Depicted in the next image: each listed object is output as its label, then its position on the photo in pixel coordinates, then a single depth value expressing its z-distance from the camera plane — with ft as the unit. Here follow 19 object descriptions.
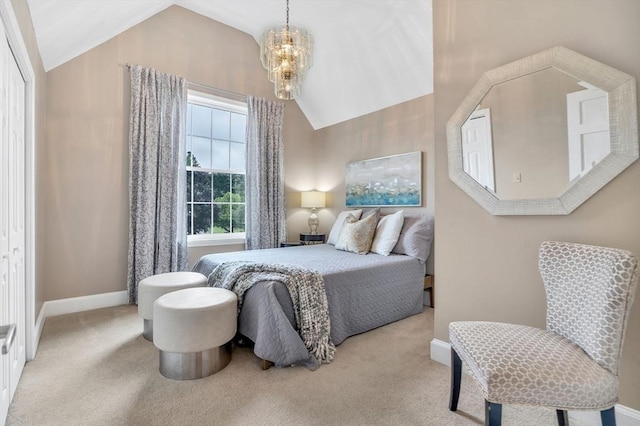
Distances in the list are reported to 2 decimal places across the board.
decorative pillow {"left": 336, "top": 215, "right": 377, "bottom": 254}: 11.49
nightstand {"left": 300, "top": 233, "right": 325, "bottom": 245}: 15.72
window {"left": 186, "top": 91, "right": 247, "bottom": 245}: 13.96
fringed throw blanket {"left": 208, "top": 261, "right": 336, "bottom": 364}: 7.25
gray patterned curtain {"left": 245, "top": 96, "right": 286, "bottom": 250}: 14.88
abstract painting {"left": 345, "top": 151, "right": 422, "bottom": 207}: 12.70
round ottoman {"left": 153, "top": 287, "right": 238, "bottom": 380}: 6.32
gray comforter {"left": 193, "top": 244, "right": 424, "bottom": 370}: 6.87
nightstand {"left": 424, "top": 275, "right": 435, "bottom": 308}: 11.13
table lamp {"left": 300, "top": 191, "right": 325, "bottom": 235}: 16.03
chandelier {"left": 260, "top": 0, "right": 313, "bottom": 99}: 9.13
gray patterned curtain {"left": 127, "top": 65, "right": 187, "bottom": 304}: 11.73
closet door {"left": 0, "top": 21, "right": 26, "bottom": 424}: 5.10
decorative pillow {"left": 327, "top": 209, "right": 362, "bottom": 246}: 13.26
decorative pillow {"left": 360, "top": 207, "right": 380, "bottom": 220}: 12.46
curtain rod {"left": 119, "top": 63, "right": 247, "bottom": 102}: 13.44
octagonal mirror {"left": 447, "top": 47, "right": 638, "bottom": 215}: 4.98
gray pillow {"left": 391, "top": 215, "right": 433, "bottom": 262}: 10.87
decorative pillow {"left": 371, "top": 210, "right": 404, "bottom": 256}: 11.12
